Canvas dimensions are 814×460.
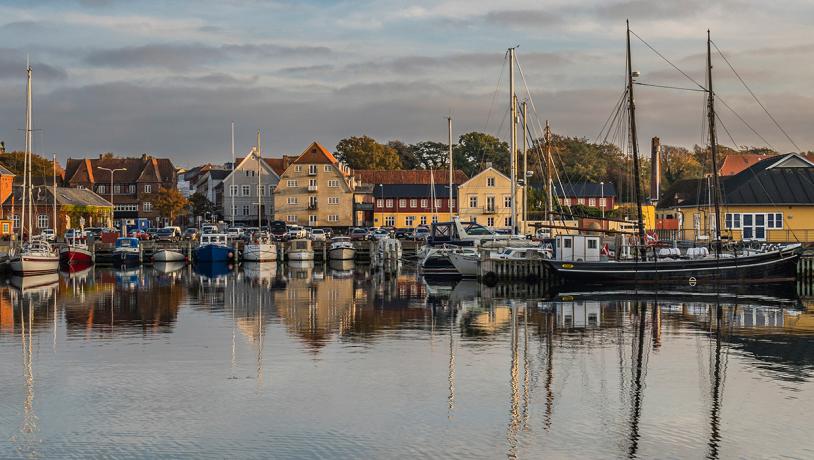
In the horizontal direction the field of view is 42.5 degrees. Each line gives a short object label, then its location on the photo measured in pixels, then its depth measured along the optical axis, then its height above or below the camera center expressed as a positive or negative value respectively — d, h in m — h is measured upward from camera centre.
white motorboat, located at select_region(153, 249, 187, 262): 94.75 -2.21
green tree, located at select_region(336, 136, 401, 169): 162.38 +12.07
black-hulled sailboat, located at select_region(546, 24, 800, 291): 59.12 -2.26
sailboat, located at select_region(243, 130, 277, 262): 94.06 -1.80
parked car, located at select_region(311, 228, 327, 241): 108.70 -0.33
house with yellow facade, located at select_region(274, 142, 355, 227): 135.12 +4.90
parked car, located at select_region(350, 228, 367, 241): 110.82 -0.35
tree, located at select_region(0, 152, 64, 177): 153.38 +10.02
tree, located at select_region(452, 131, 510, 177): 162.88 +12.42
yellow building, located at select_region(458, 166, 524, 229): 128.75 +3.99
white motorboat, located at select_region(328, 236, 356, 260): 96.81 -1.85
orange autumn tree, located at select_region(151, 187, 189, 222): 138.50 +3.91
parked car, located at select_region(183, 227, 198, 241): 105.20 -0.27
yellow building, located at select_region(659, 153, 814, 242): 77.06 +1.88
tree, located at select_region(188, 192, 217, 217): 147.12 +3.72
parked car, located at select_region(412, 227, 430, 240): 103.91 -0.25
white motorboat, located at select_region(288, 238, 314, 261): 95.38 -1.73
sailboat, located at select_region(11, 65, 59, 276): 73.31 -1.83
